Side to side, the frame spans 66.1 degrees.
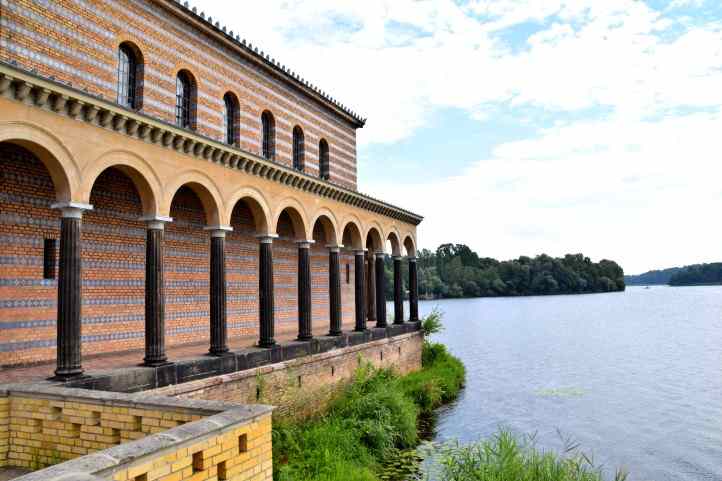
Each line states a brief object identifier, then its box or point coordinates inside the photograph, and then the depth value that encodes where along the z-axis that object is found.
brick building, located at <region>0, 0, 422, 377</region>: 10.63
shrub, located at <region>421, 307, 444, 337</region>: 27.91
